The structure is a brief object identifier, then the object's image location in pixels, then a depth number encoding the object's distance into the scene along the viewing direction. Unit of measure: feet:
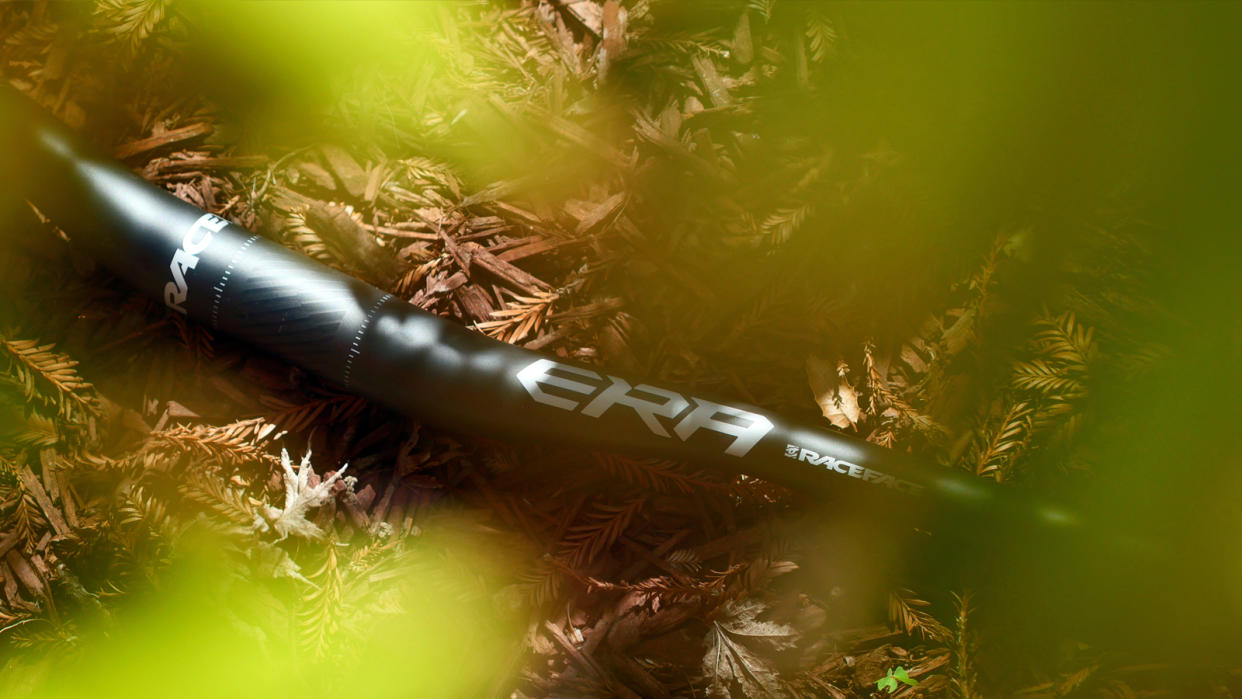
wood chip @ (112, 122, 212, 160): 2.17
